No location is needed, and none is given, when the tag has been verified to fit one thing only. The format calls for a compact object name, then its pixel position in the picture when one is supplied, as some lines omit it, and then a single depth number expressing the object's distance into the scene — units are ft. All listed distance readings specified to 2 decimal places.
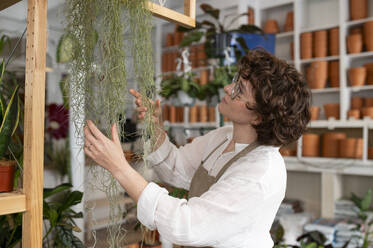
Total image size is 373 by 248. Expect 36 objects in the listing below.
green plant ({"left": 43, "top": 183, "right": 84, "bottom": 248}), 4.10
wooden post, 2.62
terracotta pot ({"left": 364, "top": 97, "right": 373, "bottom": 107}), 10.14
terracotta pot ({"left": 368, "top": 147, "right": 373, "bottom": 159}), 9.70
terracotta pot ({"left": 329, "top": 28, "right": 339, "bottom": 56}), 10.63
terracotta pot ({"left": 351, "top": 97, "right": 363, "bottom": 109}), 10.21
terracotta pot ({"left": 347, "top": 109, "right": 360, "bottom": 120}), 10.06
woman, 2.77
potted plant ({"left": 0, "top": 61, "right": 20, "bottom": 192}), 2.71
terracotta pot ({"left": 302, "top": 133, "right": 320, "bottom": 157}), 10.66
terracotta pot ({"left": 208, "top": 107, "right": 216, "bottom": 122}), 11.21
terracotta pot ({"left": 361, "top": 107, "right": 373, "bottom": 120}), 9.70
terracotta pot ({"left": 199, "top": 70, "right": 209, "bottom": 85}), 12.26
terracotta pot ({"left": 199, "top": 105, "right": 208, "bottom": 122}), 11.83
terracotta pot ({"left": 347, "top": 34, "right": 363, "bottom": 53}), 10.07
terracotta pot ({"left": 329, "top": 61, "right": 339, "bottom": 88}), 10.68
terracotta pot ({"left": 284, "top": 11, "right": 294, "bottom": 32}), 11.66
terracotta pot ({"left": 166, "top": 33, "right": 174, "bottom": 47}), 14.23
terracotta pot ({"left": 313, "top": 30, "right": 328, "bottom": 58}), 10.78
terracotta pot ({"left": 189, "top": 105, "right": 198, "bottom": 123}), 12.36
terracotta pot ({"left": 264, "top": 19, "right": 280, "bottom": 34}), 11.92
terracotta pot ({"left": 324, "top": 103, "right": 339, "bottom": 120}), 10.65
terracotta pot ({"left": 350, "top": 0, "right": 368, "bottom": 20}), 10.17
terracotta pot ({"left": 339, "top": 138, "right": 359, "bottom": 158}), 9.78
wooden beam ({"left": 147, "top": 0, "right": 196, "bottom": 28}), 3.13
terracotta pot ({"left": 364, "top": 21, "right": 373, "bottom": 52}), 9.84
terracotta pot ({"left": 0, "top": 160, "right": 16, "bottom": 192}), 2.69
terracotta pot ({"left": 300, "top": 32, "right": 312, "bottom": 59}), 11.03
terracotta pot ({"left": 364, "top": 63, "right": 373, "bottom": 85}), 9.96
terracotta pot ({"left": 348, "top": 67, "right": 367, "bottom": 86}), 9.94
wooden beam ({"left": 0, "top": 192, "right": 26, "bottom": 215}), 2.48
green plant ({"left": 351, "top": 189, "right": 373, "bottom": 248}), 8.53
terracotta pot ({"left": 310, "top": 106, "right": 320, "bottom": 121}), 10.94
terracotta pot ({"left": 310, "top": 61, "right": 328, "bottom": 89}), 10.75
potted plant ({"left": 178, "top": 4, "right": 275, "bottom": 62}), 7.29
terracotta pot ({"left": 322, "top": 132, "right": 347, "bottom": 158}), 10.22
